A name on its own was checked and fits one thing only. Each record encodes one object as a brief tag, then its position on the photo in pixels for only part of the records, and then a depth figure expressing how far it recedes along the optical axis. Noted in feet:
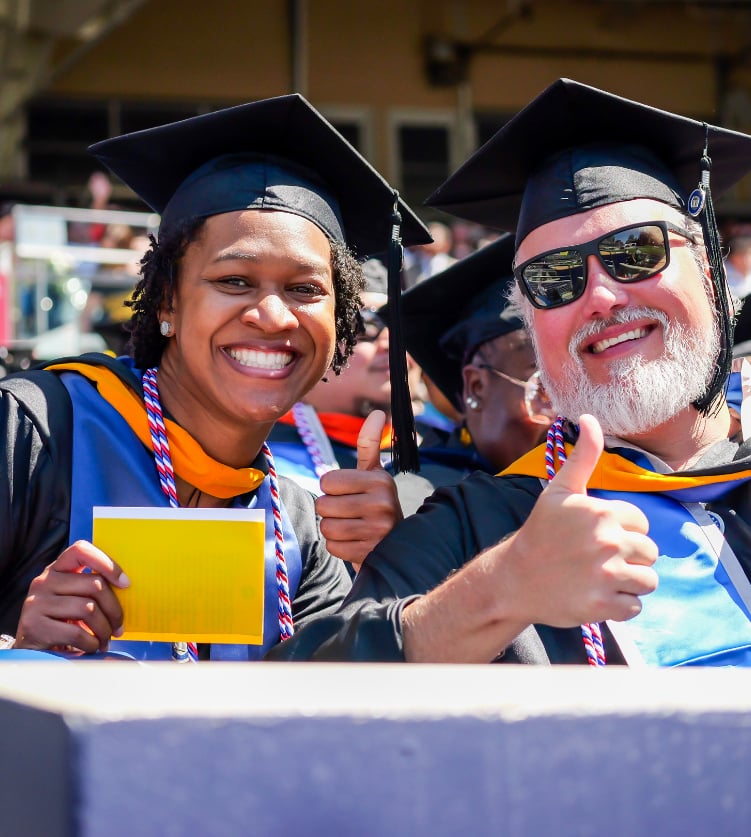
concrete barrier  2.55
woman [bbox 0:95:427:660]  8.09
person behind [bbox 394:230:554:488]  12.69
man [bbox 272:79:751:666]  6.84
